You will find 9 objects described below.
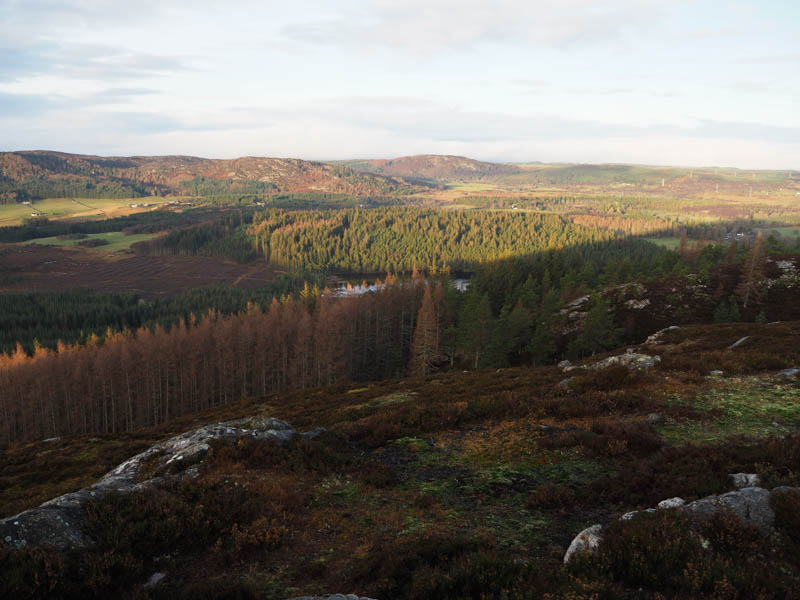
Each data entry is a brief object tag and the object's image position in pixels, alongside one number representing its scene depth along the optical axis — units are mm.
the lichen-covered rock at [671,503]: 10058
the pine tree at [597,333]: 61406
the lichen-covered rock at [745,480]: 11023
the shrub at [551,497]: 12125
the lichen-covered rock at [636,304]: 76938
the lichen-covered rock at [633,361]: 26688
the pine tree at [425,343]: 76500
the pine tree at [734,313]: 64438
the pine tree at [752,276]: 70500
